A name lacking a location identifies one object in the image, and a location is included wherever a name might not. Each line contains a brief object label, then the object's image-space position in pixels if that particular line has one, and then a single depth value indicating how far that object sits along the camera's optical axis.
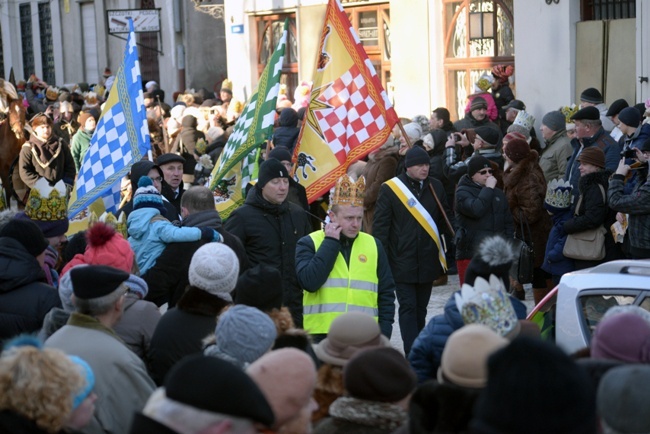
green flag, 11.10
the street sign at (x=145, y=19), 23.67
